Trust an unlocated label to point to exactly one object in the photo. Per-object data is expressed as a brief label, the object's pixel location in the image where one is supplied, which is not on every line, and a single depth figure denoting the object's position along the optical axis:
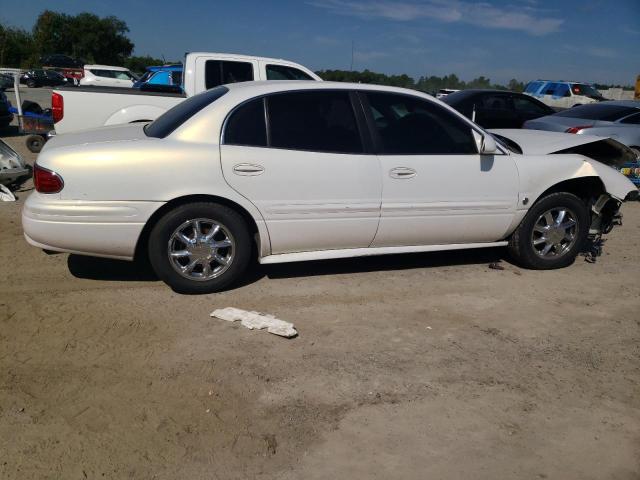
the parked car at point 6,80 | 25.79
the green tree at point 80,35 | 60.28
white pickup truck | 7.50
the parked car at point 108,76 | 23.39
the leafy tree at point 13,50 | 52.19
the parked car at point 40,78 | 35.62
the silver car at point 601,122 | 9.42
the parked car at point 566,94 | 24.09
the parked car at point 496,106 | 12.12
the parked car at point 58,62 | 44.94
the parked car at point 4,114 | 13.05
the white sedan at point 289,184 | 4.10
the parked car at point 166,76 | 12.87
